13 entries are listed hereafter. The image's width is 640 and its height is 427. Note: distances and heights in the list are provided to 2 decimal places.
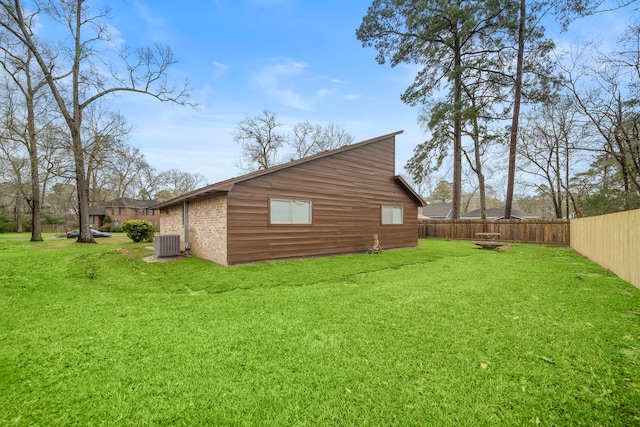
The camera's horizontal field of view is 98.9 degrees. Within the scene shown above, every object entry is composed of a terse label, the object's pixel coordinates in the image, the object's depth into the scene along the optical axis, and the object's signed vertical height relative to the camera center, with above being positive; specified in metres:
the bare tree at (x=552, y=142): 16.61 +5.14
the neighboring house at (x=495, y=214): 35.18 +0.49
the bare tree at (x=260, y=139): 28.55 +8.41
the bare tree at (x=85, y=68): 14.36 +8.08
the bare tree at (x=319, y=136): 30.12 +9.05
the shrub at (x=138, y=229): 15.99 -0.69
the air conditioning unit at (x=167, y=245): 9.84 -1.03
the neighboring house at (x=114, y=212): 39.22 +0.79
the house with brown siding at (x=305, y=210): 8.52 +0.28
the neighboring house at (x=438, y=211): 37.06 +0.92
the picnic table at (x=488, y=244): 12.48 -1.22
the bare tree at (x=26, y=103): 15.18 +6.84
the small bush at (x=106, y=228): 33.71 -1.34
